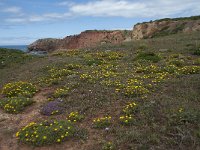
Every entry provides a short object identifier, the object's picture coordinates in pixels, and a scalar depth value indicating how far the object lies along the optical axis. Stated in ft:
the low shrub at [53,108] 15.31
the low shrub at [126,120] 13.58
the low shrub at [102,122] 13.66
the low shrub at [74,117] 14.34
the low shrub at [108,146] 11.97
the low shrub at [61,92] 17.12
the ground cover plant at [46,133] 12.74
